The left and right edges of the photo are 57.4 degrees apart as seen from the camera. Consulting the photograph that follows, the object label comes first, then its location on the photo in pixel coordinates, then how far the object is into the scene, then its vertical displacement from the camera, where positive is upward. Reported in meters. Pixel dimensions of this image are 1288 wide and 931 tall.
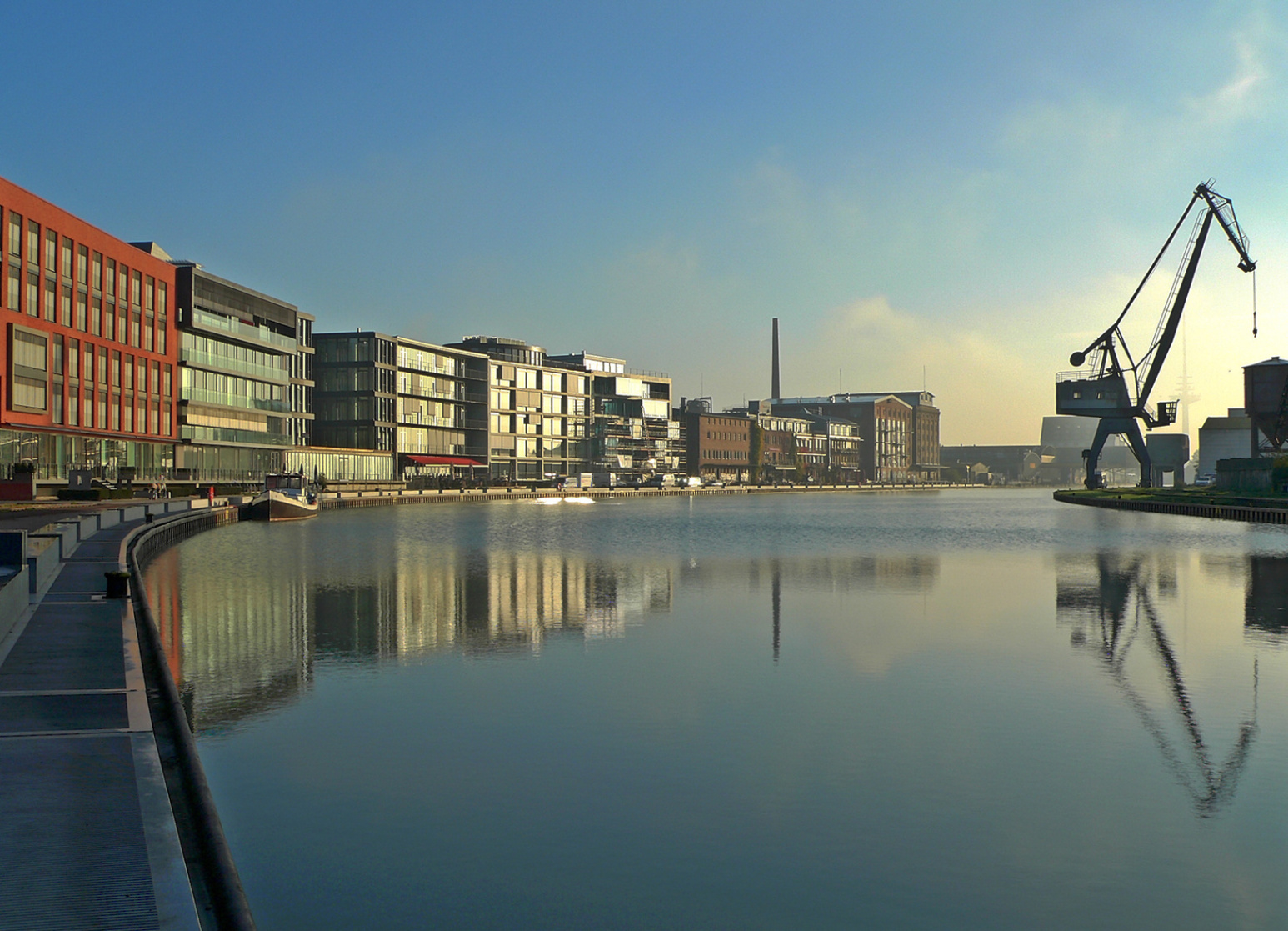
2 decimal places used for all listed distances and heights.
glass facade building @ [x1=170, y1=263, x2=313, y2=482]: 123.06 +10.59
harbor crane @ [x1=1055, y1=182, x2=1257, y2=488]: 147.88 +10.63
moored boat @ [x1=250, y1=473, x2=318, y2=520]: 92.50 -2.42
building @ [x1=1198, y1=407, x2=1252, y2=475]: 196.00 +6.43
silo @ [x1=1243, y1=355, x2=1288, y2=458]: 157.00 +11.04
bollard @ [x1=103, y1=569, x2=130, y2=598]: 29.25 -2.82
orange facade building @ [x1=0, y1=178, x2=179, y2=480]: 87.44 +10.38
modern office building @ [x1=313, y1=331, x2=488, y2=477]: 172.00 +10.74
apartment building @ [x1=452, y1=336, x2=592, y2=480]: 198.62 +12.06
